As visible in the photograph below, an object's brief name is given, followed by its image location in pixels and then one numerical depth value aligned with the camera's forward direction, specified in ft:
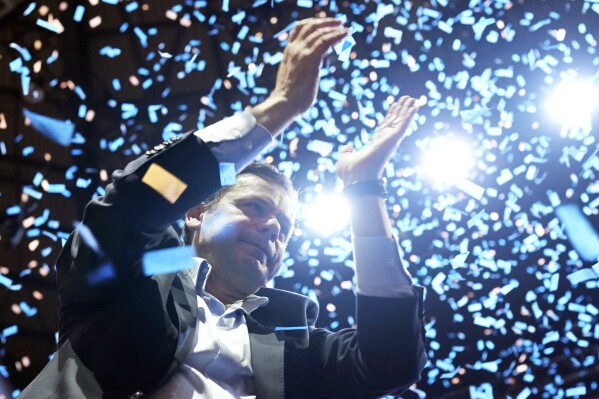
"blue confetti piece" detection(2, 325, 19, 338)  11.92
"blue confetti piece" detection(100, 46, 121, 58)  10.98
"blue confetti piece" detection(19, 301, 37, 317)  11.72
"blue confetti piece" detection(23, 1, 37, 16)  11.24
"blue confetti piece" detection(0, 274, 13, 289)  11.65
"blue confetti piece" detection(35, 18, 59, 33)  10.92
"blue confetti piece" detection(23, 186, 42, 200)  11.15
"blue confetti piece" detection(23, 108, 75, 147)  11.09
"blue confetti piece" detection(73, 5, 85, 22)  10.86
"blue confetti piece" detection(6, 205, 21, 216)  10.93
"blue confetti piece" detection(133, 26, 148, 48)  11.12
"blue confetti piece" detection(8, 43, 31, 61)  10.94
